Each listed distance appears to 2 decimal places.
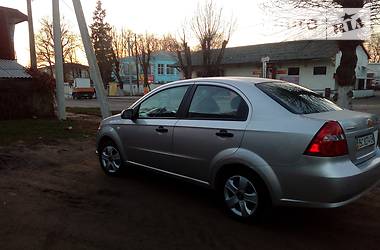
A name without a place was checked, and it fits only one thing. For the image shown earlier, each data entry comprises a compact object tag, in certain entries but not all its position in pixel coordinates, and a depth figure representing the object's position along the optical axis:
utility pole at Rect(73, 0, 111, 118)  12.44
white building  34.47
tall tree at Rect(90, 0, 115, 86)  58.19
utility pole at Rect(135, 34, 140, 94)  55.69
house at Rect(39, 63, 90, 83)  65.25
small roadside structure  14.49
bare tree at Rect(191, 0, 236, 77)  29.14
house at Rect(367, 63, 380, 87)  50.00
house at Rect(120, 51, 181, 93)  60.20
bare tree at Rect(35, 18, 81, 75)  57.07
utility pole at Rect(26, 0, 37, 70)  21.25
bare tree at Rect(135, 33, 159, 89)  54.94
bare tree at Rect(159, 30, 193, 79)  31.60
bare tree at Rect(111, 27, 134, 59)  59.06
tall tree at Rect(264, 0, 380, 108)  9.02
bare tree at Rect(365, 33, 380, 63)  68.44
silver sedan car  3.88
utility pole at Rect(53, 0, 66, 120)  14.10
